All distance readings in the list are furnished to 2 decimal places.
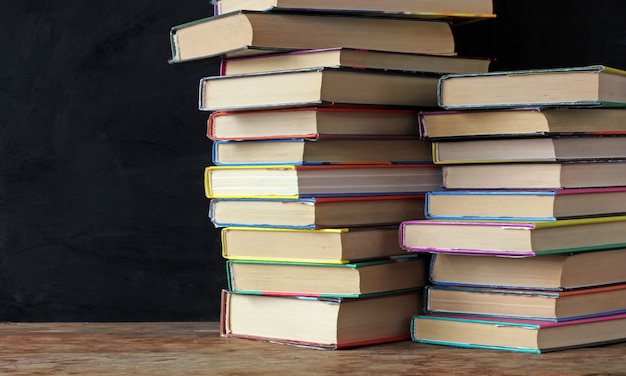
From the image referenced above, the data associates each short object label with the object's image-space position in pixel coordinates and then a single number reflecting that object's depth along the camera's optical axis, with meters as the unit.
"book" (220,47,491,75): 1.80
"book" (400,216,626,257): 1.72
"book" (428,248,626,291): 1.76
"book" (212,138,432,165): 1.81
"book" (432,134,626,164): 1.76
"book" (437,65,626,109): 1.72
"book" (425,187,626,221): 1.75
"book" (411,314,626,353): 1.74
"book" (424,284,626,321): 1.75
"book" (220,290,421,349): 1.80
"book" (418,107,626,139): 1.75
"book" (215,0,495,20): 1.81
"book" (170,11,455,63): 1.80
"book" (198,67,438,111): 1.78
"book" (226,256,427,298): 1.79
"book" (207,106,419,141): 1.80
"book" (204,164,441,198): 1.80
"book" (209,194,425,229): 1.79
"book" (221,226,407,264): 1.79
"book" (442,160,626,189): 1.76
